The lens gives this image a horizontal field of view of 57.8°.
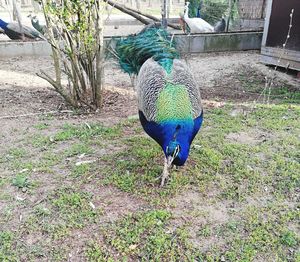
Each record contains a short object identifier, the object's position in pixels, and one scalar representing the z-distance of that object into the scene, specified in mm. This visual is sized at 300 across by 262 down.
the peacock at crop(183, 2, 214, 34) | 7900
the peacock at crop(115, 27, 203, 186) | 2105
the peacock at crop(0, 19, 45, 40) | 6943
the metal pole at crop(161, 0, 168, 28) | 5458
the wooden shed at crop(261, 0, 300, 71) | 5572
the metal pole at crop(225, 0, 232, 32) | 7415
